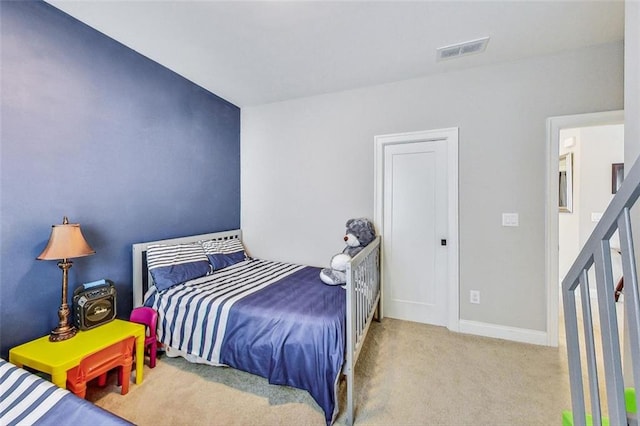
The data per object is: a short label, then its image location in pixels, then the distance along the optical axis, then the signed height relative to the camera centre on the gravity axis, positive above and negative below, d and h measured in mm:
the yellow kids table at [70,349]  1449 -808
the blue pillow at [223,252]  2785 -437
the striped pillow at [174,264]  2230 -458
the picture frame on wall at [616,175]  3191 +468
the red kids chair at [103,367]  1528 -954
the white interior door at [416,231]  2754 -188
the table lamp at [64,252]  1650 -251
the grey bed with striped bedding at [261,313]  1605 -701
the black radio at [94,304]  1794 -633
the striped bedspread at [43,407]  885 -683
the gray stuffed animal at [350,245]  2344 -319
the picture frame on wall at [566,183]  3646 +430
